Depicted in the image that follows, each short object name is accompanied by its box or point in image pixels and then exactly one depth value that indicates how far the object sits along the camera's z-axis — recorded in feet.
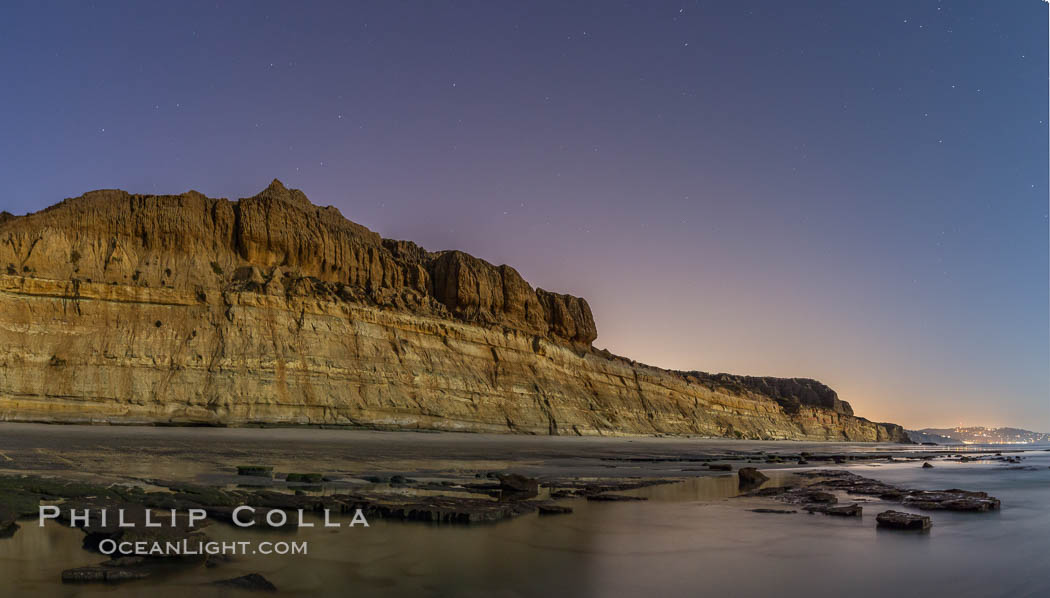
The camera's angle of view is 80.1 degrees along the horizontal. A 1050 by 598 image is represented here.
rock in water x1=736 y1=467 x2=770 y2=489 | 53.97
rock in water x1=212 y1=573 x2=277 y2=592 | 16.17
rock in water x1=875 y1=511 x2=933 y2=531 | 28.91
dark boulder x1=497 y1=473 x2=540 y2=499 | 39.42
